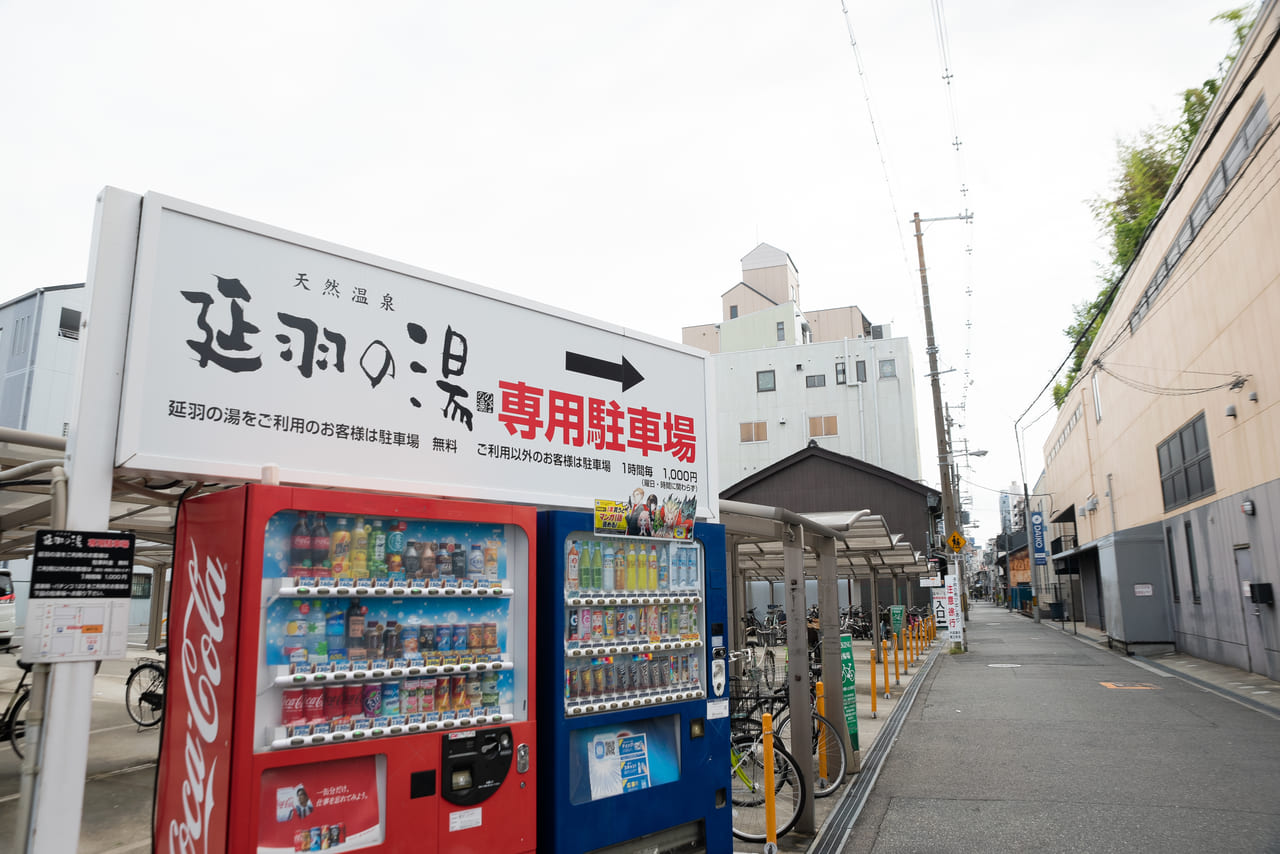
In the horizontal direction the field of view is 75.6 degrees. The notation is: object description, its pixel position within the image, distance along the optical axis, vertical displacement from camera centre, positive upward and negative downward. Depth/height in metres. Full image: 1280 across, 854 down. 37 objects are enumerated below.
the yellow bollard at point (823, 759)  8.57 -1.78
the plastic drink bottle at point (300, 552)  3.75 +0.19
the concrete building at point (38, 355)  23.70 +6.91
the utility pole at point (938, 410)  25.41 +5.31
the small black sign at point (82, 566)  3.24 +0.12
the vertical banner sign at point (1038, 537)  43.31 +2.33
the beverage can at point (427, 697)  4.07 -0.51
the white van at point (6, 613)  20.05 -0.37
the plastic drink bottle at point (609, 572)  5.06 +0.10
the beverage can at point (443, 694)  4.14 -0.51
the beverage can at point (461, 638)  4.25 -0.24
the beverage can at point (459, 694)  4.19 -0.52
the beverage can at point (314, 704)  3.69 -0.49
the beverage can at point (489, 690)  4.29 -0.51
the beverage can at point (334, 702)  3.76 -0.49
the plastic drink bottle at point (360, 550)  3.96 +0.20
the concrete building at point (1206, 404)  15.09 +4.09
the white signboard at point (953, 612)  23.94 -0.82
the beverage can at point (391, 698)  3.95 -0.50
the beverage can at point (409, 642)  4.04 -0.25
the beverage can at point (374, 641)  3.91 -0.23
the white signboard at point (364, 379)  3.68 +1.12
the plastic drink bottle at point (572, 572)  4.80 +0.10
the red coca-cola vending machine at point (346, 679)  3.50 -0.40
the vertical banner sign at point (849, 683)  9.27 -1.08
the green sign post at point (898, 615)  22.33 -0.85
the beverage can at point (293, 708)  3.62 -0.50
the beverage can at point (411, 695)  4.00 -0.50
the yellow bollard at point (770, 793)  5.95 -1.47
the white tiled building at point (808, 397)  43.28 +10.04
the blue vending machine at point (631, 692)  4.56 -0.62
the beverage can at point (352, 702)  3.82 -0.50
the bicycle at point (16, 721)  10.00 -1.50
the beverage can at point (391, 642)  3.96 -0.24
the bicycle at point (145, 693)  12.35 -1.45
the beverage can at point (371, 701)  3.87 -0.50
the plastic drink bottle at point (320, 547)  3.82 +0.21
